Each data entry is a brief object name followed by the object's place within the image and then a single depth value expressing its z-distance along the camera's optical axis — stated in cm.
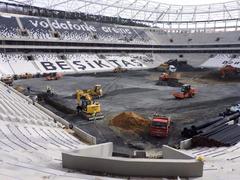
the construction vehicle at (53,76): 3498
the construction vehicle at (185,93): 2360
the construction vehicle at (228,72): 3690
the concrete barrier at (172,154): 727
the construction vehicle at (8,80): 3068
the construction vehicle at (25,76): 3702
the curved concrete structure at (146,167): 617
